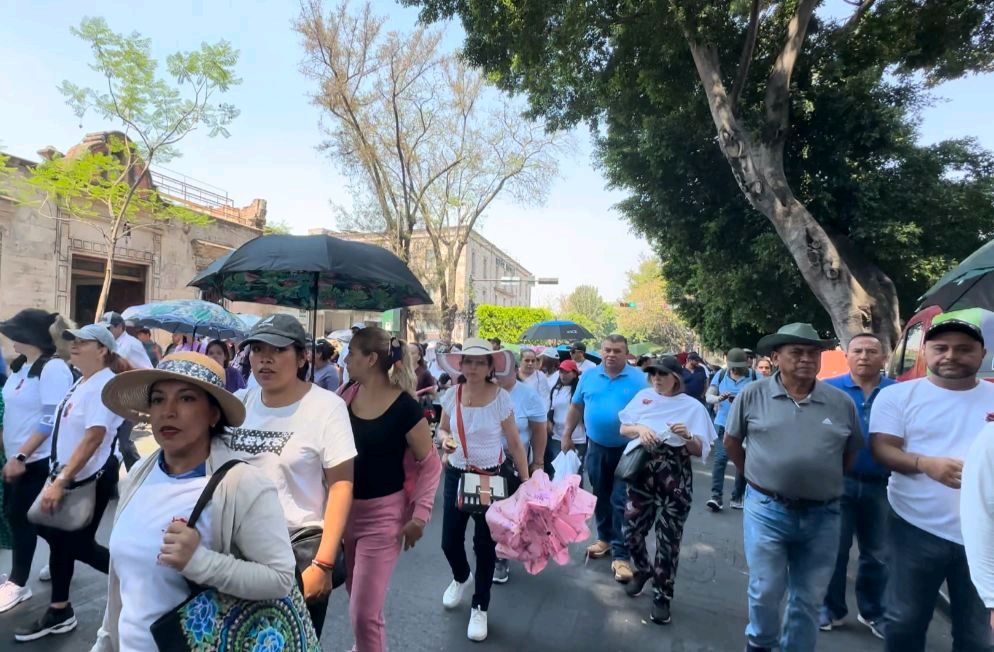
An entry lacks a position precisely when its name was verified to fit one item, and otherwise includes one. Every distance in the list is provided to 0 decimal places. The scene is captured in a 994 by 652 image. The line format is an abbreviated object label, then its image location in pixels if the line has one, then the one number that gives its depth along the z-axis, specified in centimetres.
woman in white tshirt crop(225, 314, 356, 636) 216
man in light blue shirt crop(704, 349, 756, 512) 650
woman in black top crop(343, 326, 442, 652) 261
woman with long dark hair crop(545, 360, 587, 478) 616
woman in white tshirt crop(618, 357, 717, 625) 393
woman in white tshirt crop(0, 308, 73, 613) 337
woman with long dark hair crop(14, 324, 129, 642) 300
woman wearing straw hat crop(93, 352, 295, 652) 146
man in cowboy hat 282
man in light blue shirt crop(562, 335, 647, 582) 470
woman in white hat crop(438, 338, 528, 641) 360
